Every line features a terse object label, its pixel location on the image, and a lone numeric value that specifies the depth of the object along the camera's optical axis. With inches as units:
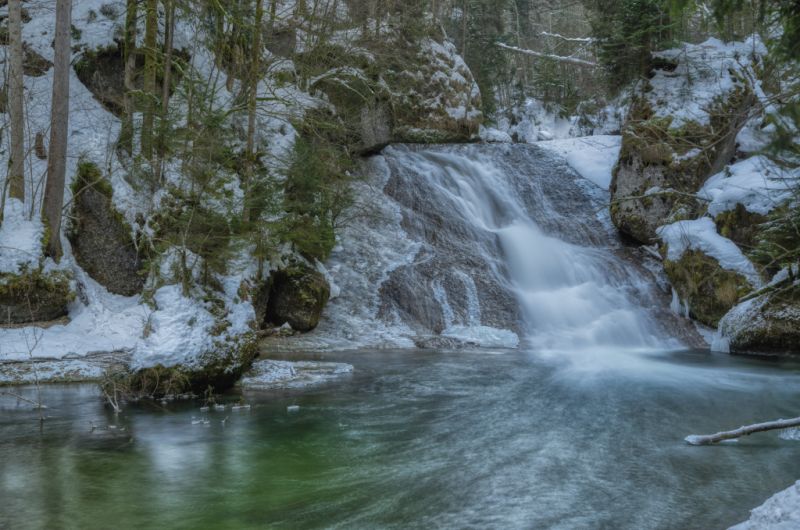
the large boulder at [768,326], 491.8
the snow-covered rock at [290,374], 388.5
